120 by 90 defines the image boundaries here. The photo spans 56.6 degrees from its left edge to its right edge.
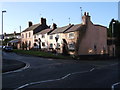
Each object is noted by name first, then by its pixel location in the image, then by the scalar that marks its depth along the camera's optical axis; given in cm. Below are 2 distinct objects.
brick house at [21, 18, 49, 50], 3619
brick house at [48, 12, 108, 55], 2524
